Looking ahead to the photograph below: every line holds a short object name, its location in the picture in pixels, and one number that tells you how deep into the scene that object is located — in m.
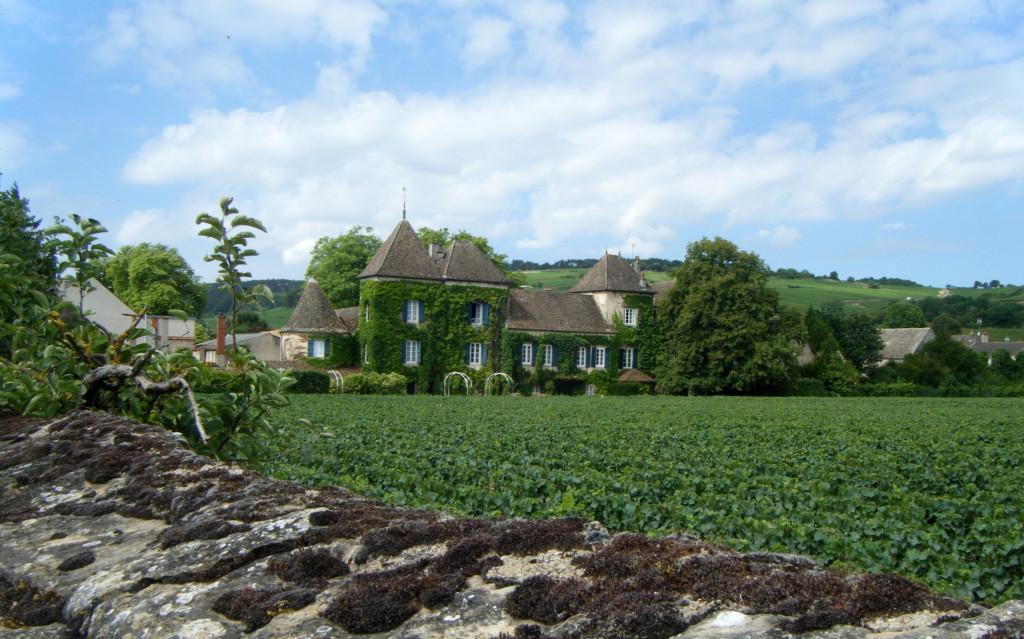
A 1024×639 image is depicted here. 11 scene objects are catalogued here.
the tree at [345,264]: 65.50
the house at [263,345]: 56.00
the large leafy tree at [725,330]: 54.31
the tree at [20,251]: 5.91
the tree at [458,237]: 67.19
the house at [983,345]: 105.19
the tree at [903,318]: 115.88
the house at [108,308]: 41.09
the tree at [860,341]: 72.81
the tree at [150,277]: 59.16
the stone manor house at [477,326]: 48.94
